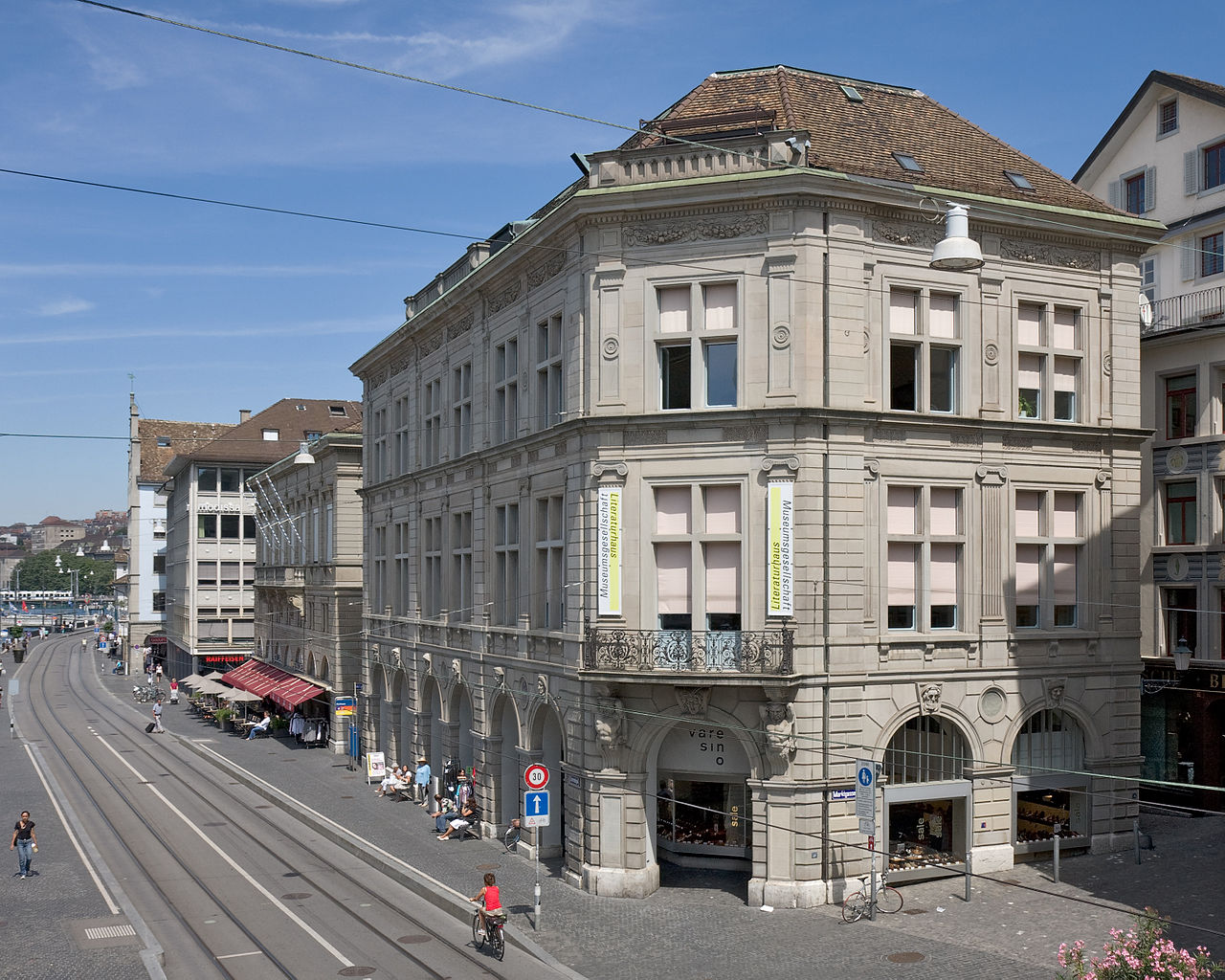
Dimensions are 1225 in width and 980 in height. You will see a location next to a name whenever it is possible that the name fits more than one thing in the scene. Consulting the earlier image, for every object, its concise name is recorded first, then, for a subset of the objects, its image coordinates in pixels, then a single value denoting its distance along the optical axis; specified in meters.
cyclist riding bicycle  22.95
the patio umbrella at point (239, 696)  61.22
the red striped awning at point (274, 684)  55.31
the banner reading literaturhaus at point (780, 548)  25.80
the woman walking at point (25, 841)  29.44
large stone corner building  26.09
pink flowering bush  13.85
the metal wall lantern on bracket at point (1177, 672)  34.34
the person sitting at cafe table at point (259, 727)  60.50
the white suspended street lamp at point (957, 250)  19.95
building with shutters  35.25
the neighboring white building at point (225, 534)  88.75
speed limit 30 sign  25.02
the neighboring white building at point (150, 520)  115.19
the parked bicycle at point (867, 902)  24.64
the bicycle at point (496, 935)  22.89
